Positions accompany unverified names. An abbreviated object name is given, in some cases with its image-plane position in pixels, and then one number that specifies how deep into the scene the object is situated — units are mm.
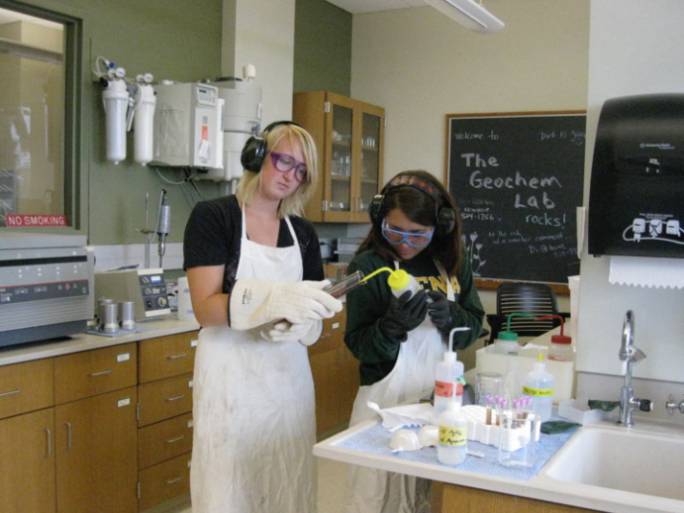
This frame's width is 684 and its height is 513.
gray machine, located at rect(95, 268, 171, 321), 3500
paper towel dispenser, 1740
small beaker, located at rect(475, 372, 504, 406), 1944
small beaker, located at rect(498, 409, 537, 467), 1574
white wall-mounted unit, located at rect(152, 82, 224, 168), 3904
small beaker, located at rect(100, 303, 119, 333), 3213
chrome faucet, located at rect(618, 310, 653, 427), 1838
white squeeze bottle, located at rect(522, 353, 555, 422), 1888
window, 3506
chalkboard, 5352
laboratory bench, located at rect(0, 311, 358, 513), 2764
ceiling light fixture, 3543
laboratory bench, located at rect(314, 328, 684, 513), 1410
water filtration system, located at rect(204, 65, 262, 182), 4168
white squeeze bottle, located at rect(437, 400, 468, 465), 1532
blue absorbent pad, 1516
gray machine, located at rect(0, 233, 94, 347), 2764
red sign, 3424
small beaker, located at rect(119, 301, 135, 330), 3289
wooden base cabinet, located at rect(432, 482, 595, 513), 1433
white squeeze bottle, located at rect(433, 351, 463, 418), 1765
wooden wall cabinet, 5262
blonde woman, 2100
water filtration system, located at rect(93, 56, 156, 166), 3664
